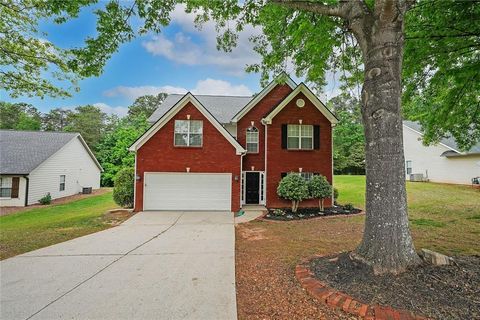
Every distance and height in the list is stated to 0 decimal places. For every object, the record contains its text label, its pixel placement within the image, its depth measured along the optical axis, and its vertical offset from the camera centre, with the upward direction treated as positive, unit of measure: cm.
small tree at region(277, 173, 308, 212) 1244 -79
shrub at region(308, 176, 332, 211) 1280 -75
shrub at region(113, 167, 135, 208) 1303 -91
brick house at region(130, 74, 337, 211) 1253 +121
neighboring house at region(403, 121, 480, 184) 1930 +124
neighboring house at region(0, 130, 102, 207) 1800 +63
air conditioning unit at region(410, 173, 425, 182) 2292 -24
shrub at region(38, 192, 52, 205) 1906 -214
